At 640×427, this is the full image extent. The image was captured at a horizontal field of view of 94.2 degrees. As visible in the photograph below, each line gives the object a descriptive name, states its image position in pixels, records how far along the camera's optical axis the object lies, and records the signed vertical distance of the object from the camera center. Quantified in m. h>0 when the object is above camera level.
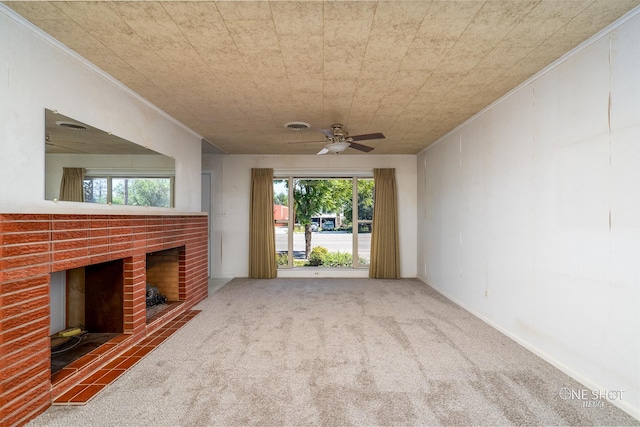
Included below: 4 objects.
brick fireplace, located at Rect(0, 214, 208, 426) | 1.75 -0.46
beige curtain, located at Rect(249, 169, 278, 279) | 6.05 -0.19
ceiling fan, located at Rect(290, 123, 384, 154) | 3.60 +1.00
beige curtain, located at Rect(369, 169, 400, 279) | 6.07 -0.23
